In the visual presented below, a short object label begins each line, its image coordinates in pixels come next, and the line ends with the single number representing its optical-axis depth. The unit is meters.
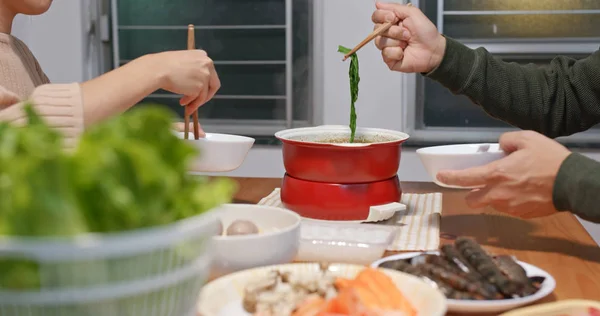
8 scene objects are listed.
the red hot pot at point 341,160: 1.37
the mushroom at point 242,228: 0.96
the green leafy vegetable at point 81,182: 0.46
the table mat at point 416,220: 1.21
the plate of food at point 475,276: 0.84
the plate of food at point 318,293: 0.74
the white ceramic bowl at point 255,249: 0.90
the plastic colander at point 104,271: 0.47
